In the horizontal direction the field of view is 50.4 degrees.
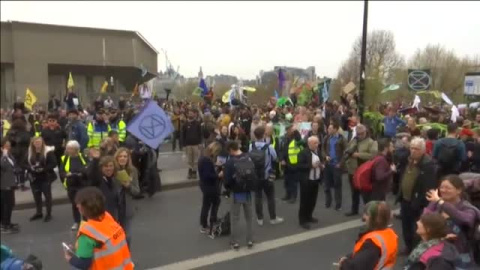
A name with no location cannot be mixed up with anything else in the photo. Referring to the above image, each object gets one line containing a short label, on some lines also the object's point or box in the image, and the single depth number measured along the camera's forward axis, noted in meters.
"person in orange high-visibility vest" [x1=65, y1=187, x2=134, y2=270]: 3.54
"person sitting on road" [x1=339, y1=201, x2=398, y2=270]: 3.49
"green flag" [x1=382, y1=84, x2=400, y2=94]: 21.94
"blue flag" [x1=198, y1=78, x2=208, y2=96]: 20.19
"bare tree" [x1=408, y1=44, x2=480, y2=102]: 41.53
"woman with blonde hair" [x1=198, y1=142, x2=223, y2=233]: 7.94
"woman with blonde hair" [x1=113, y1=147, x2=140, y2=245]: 5.87
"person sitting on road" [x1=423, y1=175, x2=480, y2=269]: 4.22
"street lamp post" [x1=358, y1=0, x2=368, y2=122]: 13.71
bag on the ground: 7.91
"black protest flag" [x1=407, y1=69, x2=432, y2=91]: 14.56
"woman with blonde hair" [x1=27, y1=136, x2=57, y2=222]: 8.66
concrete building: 33.72
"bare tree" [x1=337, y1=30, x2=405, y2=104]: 41.00
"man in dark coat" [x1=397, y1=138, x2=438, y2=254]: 6.41
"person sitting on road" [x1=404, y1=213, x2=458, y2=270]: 3.40
